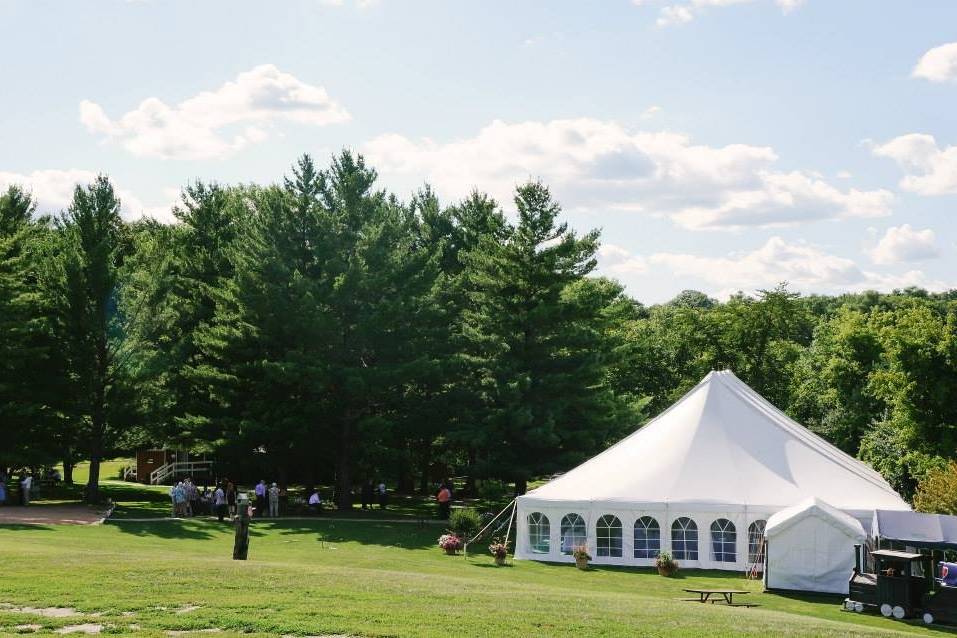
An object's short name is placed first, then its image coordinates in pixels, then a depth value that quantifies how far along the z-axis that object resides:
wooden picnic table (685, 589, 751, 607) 18.45
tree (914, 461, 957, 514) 25.42
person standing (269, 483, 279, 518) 33.16
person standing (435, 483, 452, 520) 33.94
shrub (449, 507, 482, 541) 27.67
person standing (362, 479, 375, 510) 38.31
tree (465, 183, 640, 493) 34.62
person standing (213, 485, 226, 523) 31.40
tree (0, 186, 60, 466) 33.12
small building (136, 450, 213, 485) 48.69
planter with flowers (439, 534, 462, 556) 25.19
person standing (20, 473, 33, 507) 33.31
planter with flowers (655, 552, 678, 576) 23.34
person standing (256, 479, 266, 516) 33.78
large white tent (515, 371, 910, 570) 24.20
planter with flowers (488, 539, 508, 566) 23.98
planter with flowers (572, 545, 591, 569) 24.19
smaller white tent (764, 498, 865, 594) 21.64
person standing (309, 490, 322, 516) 34.06
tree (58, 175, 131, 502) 34.47
